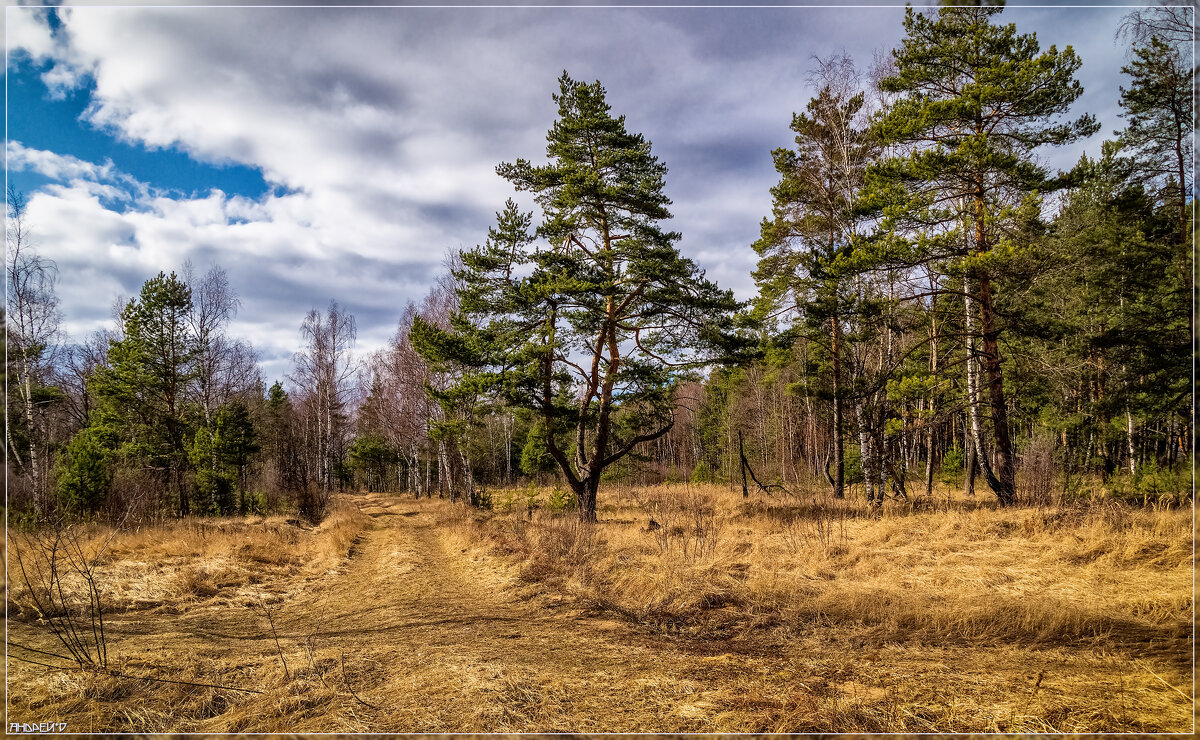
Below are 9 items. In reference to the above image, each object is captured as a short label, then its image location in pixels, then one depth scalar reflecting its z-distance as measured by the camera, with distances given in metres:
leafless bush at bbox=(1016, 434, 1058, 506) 10.57
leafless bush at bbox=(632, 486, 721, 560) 8.45
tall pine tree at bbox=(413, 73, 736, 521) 12.53
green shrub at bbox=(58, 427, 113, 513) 13.19
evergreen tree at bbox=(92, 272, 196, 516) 18.17
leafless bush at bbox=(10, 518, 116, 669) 3.67
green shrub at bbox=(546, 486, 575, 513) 16.18
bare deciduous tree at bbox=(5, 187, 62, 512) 12.22
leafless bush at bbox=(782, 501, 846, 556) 8.25
